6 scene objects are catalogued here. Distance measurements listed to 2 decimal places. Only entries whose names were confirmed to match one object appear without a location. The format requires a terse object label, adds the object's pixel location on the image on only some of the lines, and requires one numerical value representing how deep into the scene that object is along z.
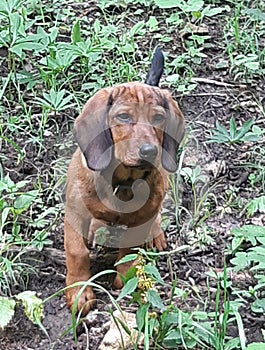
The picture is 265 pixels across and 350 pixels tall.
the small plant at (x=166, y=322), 2.70
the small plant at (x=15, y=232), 3.23
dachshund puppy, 2.99
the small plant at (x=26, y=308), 2.88
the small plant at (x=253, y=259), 2.72
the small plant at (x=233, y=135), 3.65
